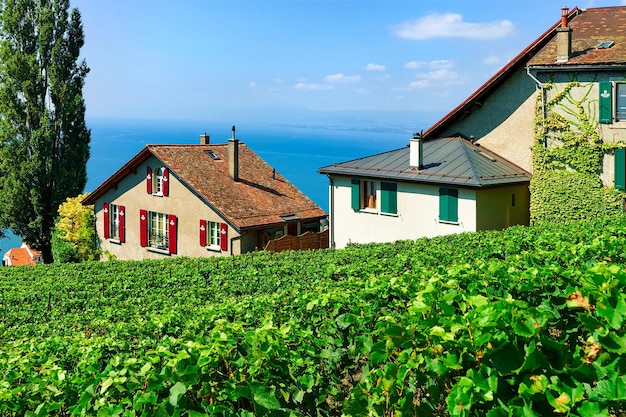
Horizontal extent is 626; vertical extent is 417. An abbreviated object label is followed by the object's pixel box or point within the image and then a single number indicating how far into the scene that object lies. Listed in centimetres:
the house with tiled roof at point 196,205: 3212
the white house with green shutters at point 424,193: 2547
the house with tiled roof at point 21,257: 4812
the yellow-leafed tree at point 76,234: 3866
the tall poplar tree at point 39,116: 4059
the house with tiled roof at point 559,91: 2425
